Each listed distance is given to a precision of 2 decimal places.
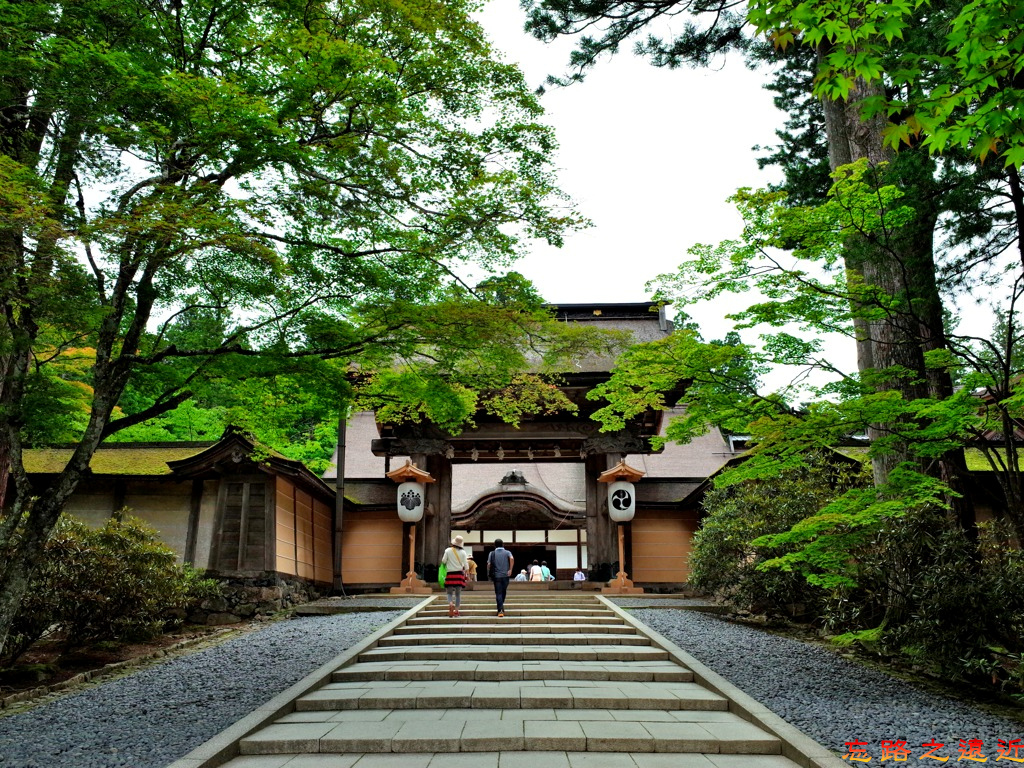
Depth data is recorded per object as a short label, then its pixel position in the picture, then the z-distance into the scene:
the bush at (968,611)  6.00
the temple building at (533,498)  16.11
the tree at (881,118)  3.56
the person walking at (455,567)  10.87
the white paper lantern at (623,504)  15.26
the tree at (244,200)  5.83
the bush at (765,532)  10.76
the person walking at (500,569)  10.74
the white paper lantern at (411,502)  15.29
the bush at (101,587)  8.20
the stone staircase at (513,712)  4.94
